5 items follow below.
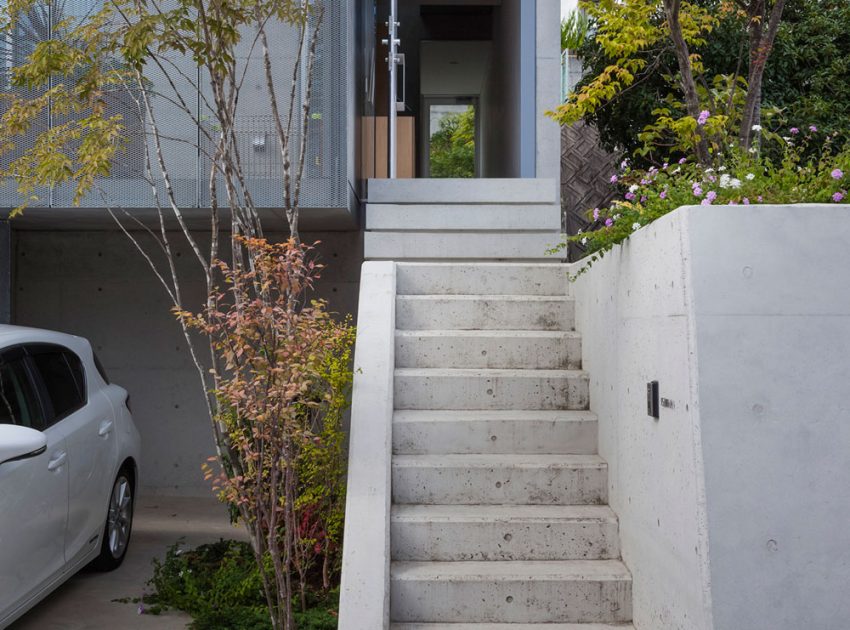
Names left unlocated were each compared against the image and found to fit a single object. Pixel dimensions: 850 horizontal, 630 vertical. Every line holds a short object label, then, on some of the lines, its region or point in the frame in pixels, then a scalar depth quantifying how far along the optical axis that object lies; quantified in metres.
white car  3.66
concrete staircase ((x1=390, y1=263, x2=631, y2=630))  3.72
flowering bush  3.15
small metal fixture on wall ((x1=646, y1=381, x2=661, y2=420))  3.33
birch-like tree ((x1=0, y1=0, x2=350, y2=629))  3.69
